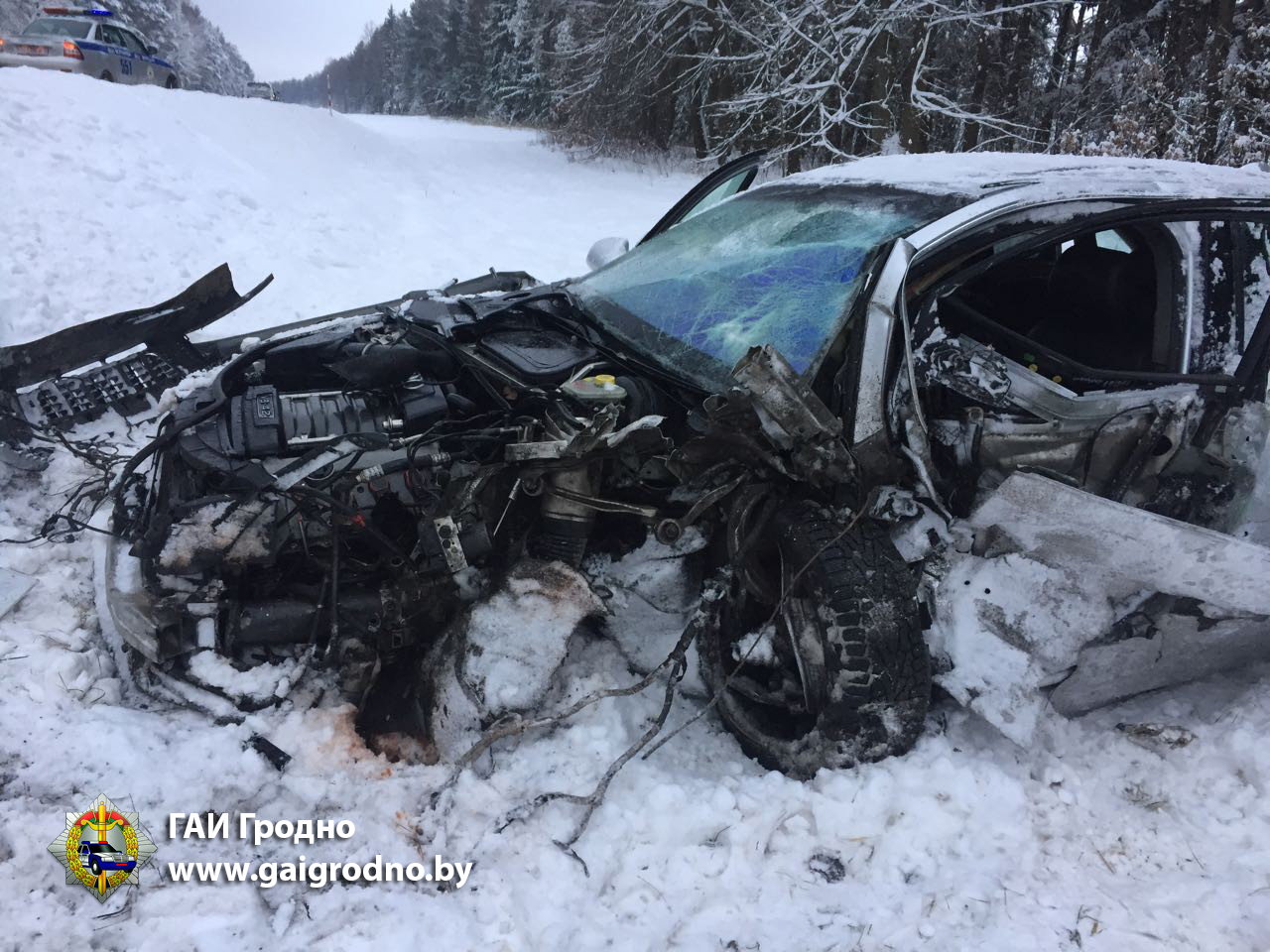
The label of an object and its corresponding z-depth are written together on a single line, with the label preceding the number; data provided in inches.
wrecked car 87.5
